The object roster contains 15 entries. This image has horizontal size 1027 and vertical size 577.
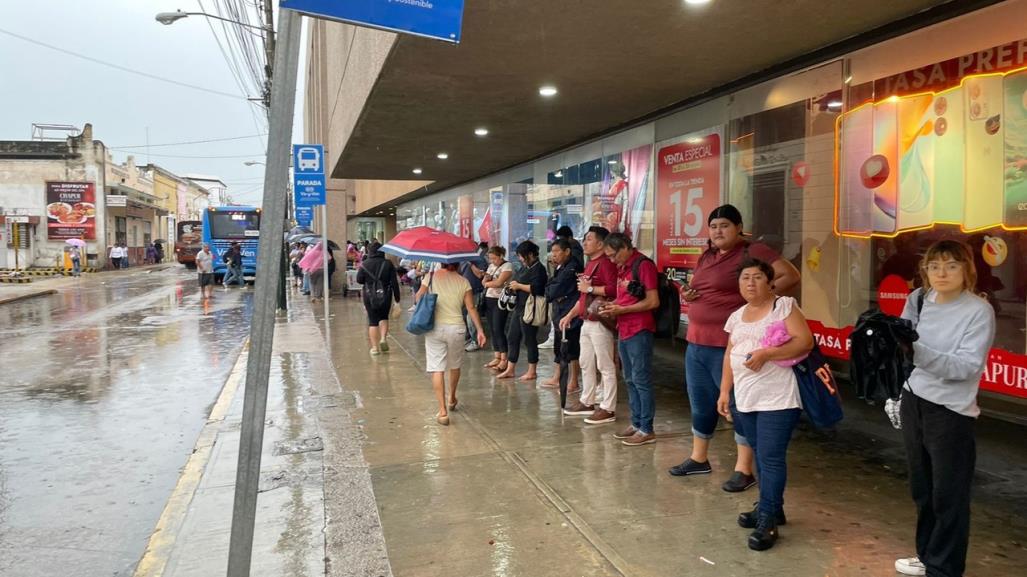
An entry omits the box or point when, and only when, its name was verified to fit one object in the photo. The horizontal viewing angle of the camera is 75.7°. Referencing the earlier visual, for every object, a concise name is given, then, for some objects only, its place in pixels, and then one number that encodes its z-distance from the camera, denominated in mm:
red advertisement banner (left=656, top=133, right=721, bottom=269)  7676
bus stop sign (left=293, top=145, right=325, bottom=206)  12719
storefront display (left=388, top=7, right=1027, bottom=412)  4629
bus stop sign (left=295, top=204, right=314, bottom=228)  15006
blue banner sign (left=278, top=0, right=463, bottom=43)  2428
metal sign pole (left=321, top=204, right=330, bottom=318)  13536
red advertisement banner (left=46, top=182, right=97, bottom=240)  38094
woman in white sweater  2893
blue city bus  29000
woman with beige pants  6203
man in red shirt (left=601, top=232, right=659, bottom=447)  5250
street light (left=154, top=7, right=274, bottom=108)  15445
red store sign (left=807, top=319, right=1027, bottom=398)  4473
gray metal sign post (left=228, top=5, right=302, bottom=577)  2438
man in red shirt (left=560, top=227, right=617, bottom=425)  5840
